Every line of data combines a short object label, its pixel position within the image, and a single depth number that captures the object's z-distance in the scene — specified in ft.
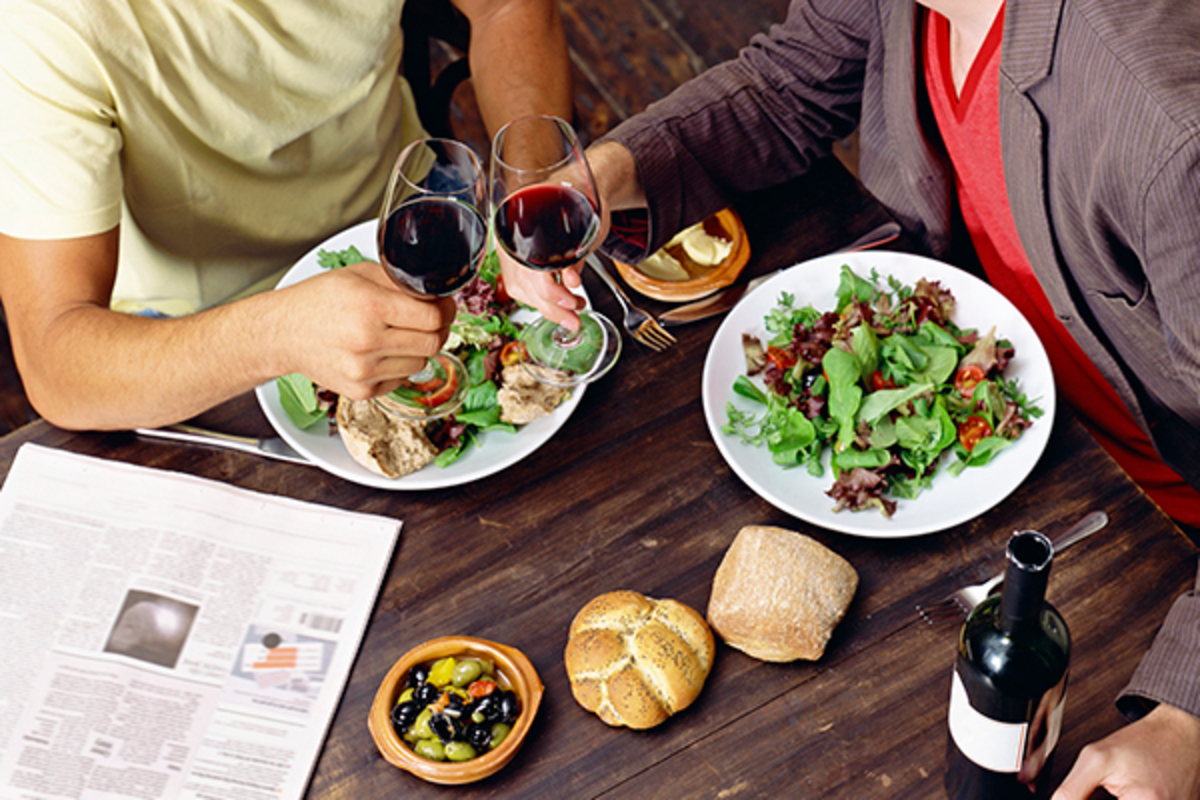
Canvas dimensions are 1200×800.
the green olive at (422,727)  3.60
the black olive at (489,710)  3.63
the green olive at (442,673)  3.74
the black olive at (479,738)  3.60
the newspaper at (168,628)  3.77
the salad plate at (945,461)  3.97
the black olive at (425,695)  3.68
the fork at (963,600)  3.76
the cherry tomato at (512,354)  4.55
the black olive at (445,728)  3.58
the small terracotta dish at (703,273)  4.81
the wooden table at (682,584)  3.61
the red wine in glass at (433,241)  3.51
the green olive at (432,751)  3.57
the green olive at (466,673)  3.72
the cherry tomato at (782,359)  4.41
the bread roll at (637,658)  3.61
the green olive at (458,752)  3.56
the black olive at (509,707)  3.64
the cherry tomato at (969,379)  4.20
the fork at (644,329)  4.70
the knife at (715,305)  4.74
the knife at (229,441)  4.43
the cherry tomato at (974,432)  4.08
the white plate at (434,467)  4.25
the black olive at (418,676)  3.74
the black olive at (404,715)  3.65
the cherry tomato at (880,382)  4.25
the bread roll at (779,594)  3.68
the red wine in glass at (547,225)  3.63
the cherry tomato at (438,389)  4.42
